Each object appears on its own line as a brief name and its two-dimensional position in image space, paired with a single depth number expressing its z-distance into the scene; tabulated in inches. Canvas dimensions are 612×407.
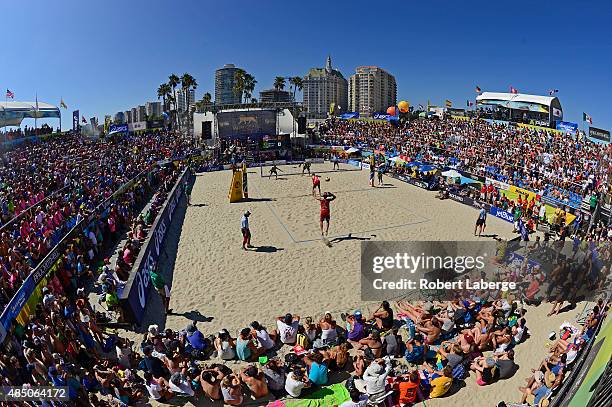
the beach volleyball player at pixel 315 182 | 743.3
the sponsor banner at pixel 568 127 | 1217.0
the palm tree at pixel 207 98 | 3349.9
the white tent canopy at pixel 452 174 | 900.6
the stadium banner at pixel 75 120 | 1892.8
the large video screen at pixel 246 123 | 1494.8
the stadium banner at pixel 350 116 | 2438.5
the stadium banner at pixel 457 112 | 1861.5
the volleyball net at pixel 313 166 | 1176.2
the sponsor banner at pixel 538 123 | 1393.7
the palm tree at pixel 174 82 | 2723.9
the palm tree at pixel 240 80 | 2800.2
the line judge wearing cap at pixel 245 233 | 490.6
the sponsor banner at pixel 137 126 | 1856.5
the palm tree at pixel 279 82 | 3182.3
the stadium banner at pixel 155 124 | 2031.3
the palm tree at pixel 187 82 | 2669.8
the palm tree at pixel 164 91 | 2819.9
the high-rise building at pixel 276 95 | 3369.1
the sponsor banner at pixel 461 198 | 765.9
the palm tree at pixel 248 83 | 2849.4
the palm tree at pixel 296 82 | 3336.6
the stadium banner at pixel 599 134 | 1081.1
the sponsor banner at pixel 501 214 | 664.3
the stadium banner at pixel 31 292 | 288.7
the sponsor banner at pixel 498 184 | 880.3
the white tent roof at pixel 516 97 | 1653.7
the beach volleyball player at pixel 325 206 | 522.9
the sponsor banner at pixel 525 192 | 761.1
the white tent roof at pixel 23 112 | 1689.2
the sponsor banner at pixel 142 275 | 320.2
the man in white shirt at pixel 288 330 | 292.2
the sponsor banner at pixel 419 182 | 910.2
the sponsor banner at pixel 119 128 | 1706.4
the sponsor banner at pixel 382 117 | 2037.4
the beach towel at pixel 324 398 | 233.9
